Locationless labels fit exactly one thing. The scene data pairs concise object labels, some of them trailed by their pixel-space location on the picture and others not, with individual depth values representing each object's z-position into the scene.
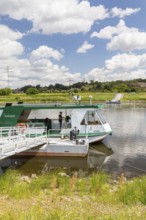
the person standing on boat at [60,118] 26.05
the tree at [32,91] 134.98
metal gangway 17.48
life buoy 24.94
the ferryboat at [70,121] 25.23
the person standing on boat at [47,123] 26.25
